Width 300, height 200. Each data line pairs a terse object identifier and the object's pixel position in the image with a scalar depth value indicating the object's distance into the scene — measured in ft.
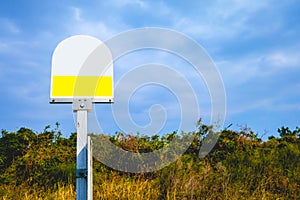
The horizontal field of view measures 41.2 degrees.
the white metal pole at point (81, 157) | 11.89
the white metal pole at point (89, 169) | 11.21
